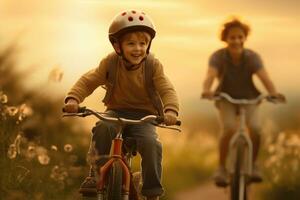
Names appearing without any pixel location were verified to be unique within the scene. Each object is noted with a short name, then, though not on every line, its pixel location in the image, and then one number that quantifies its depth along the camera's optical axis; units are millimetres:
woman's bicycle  10929
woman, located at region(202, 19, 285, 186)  11242
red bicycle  7895
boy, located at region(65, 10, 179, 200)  8282
